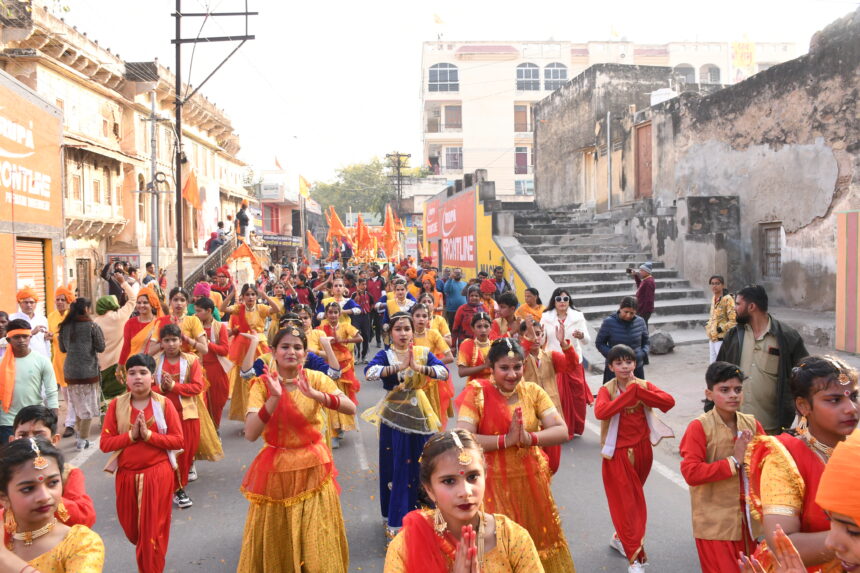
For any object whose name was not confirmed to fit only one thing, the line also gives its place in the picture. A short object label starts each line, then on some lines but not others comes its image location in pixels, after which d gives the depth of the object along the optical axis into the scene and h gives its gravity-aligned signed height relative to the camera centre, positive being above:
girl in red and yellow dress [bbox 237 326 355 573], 4.31 -1.40
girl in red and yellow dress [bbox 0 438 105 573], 2.76 -1.04
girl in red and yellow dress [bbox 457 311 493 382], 6.74 -0.89
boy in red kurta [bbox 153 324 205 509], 6.07 -1.06
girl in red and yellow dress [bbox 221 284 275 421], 9.38 -0.96
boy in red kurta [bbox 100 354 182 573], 4.59 -1.32
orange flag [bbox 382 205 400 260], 29.56 +1.15
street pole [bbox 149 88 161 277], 21.89 +2.28
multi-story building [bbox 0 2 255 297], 21.83 +5.33
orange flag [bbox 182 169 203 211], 25.49 +2.74
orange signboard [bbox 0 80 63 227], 11.98 +2.00
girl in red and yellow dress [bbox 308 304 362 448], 8.35 -1.34
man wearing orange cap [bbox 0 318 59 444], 6.39 -1.03
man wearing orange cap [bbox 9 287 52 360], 8.23 -0.67
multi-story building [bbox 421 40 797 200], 56.88 +14.36
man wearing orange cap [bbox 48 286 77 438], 8.74 -0.83
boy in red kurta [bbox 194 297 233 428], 8.14 -1.20
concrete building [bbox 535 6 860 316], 13.04 +1.91
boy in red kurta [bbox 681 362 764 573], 3.80 -1.16
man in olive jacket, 5.00 -0.75
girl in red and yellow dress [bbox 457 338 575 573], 4.07 -1.13
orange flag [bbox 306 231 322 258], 34.19 +0.83
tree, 68.12 +7.55
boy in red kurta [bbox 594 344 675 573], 4.85 -1.29
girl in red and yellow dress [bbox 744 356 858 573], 2.50 -0.79
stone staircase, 15.18 -0.27
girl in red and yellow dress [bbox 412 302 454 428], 6.89 -0.85
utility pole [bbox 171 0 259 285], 18.14 +5.29
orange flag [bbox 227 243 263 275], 19.14 +0.34
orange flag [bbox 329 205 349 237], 31.36 +1.69
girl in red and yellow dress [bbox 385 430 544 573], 2.48 -0.97
